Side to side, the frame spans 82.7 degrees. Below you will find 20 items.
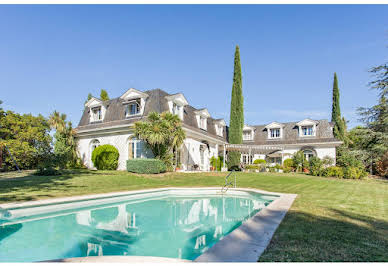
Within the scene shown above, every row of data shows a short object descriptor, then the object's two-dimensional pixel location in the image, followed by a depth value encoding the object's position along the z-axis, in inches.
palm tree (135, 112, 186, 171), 663.1
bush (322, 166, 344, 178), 740.6
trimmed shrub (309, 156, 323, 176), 776.9
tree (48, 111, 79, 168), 791.1
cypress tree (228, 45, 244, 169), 1026.1
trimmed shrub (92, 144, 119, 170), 781.3
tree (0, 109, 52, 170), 802.8
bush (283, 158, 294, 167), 978.8
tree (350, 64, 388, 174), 732.0
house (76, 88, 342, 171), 802.8
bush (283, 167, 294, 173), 913.5
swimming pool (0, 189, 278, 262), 177.3
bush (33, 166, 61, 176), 567.2
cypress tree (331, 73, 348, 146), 1125.1
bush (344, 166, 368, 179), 731.7
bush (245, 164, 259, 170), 941.8
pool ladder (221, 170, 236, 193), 458.6
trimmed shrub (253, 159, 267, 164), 1096.6
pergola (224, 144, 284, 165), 990.8
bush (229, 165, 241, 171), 994.8
